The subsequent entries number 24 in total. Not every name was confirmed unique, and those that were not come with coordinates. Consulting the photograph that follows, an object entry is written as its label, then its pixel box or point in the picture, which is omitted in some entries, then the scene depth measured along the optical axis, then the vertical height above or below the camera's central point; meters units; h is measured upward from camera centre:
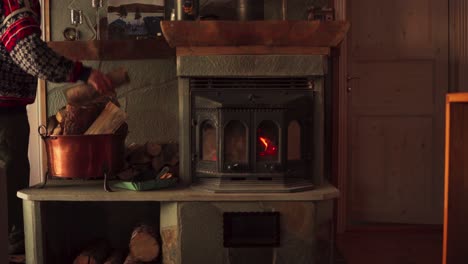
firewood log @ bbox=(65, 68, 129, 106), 2.36 +0.08
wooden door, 3.51 -0.01
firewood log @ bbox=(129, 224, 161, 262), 2.30 -0.62
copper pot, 2.28 -0.19
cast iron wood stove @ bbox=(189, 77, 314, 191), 2.27 -0.09
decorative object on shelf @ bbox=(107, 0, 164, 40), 2.77 +0.51
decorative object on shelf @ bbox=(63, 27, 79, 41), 2.83 +0.45
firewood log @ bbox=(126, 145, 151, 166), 2.62 -0.23
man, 2.04 +0.15
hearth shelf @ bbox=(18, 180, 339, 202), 2.17 -0.36
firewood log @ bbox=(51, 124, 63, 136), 2.33 -0.09
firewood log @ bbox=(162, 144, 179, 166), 2.66 -0.23
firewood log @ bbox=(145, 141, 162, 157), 2.65 -0.20
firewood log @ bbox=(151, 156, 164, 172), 2.62 -0.27
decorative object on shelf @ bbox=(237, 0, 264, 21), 2.49 +0.49
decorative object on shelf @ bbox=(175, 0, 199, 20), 2.44 +0.49
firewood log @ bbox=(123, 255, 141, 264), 2.30 -0.68
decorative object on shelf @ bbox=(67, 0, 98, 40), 2.82 +0.48
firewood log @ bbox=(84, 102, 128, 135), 2.34 -0.04
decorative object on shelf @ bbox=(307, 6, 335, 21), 2.58 +0.50
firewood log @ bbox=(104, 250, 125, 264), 2.36 -0.70
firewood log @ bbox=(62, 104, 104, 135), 2.32 -0.03
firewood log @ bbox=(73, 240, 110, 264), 2.34 -0.67
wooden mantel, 2.22 +0.33
